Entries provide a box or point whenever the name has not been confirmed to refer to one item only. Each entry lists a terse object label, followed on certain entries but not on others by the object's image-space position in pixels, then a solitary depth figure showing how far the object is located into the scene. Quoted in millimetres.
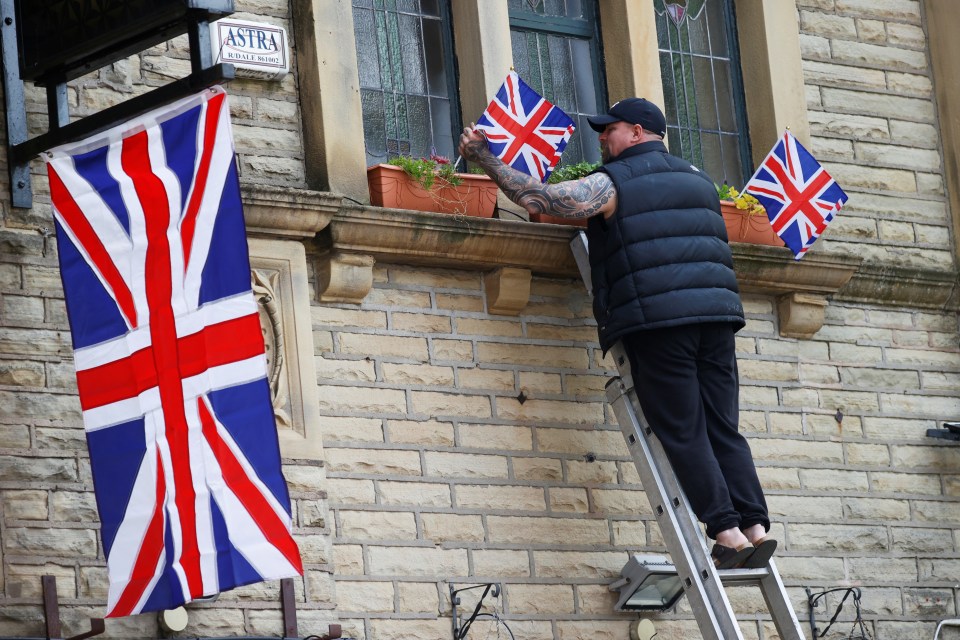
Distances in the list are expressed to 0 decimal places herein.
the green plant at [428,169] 16035
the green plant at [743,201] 17465
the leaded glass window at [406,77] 16750
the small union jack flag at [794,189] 17249
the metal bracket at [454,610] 15322
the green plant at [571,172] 16737
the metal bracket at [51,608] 13561
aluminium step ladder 14849
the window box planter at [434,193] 15981
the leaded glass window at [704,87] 18449
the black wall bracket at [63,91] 13244
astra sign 15563
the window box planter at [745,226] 17519
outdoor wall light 15968
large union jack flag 12590
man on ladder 15361
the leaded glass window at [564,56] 17721
